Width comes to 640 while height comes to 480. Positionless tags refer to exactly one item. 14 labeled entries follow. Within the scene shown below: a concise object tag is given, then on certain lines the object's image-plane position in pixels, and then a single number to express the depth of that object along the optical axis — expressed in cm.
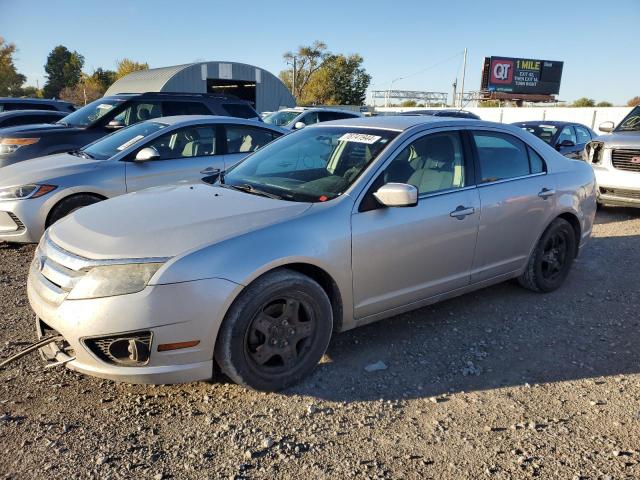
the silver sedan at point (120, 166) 542
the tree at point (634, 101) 5738
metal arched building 3109
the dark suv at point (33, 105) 1322
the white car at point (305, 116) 1500
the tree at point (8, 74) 6378
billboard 5097
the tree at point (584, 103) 5935
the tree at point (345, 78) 6675
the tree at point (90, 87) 6056
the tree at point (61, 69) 7219
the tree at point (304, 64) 6669
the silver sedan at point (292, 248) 270
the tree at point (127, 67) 7519
